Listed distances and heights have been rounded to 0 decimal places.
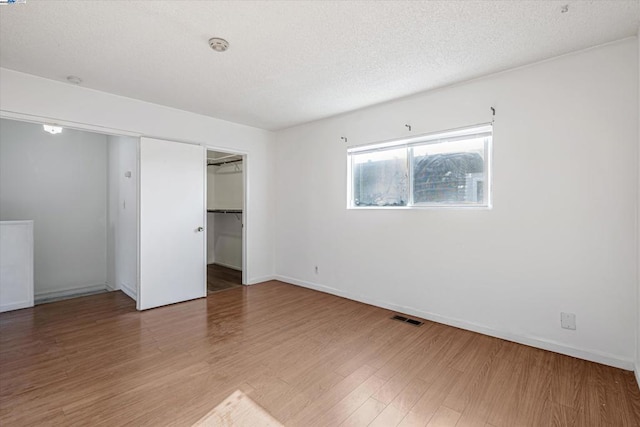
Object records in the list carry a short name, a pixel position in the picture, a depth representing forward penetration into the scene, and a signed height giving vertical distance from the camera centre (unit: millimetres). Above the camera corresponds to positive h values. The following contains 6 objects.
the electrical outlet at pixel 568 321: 2494 -937
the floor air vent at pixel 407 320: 3260 -1240
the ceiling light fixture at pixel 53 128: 3110 +917
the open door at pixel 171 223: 3719 -153
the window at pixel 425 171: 3082 +490
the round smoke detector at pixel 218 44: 2271 +1334
